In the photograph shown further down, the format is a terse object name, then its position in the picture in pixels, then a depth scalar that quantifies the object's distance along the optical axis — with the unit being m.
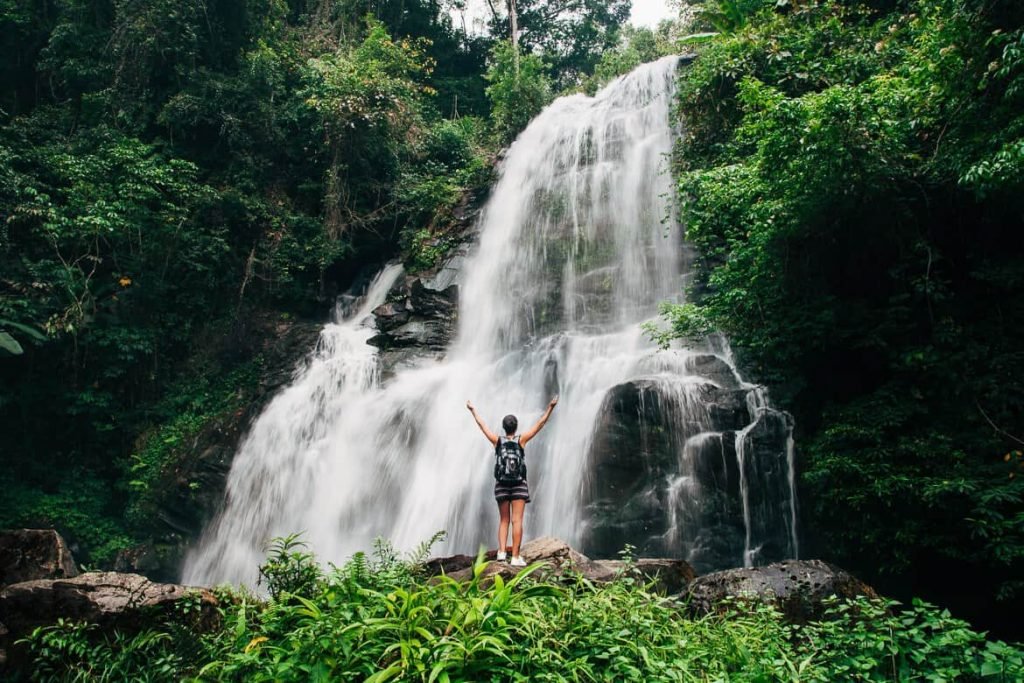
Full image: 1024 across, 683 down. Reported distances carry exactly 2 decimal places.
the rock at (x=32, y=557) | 5.63
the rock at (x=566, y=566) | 4.98
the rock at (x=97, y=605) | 4.46
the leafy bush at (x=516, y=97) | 17.52
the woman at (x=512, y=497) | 5.45
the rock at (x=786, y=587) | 4.84
